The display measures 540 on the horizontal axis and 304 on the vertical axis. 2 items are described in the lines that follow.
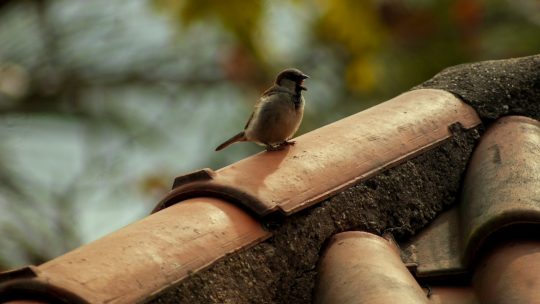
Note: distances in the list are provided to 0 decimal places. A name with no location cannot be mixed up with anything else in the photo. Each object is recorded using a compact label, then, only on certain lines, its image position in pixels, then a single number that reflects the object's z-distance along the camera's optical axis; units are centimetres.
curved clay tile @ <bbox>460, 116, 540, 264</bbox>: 623
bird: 888
